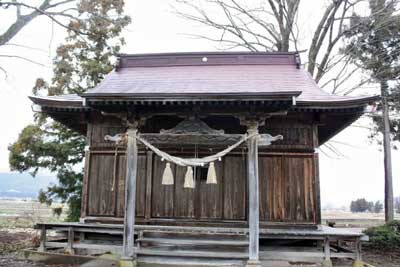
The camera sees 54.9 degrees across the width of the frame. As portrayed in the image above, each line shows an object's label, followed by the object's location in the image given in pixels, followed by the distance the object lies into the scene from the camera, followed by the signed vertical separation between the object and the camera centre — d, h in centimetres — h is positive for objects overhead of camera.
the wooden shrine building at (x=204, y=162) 838 +59
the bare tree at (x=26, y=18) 992 +432
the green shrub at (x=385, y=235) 1459 -176
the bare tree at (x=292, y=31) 1856 +782
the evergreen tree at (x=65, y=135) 1628 +214
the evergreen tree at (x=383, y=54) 1794 +641
